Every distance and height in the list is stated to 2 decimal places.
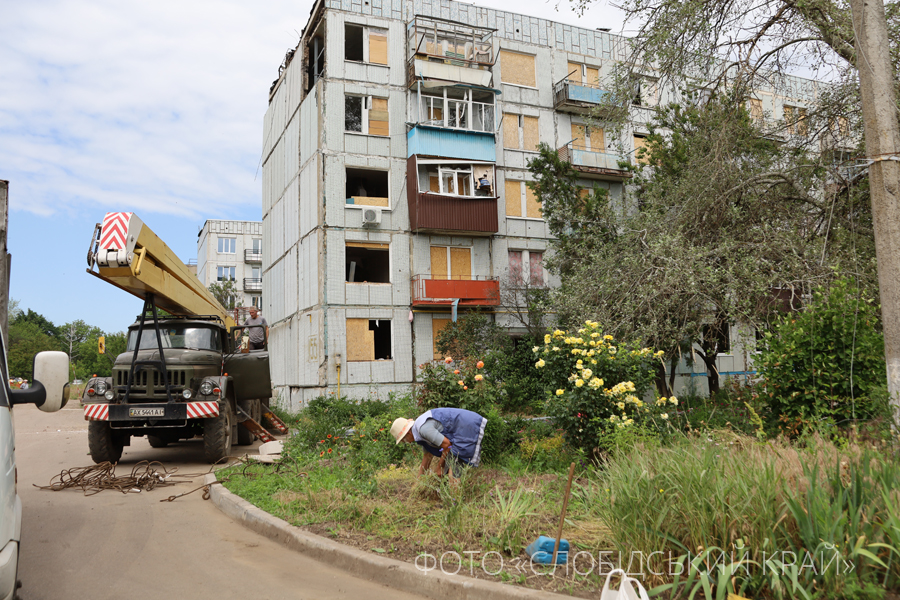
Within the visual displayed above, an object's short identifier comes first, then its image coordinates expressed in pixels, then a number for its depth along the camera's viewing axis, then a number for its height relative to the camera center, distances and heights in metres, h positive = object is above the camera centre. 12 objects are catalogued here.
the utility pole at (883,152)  5.65 +1.85
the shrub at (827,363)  6.66 -0.15
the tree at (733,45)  9.20 +4.80
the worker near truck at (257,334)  14.86 +0.73
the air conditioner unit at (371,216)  22.62 +5.26
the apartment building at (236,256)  64.31 +11.38
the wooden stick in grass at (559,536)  4.38 -1.24
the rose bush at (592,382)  6.81 -0.30
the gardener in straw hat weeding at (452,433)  6.40 -0.76
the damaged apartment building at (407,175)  22.81 +7.24
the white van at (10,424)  3.48 -0.32
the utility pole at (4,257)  5.29 +0.98
